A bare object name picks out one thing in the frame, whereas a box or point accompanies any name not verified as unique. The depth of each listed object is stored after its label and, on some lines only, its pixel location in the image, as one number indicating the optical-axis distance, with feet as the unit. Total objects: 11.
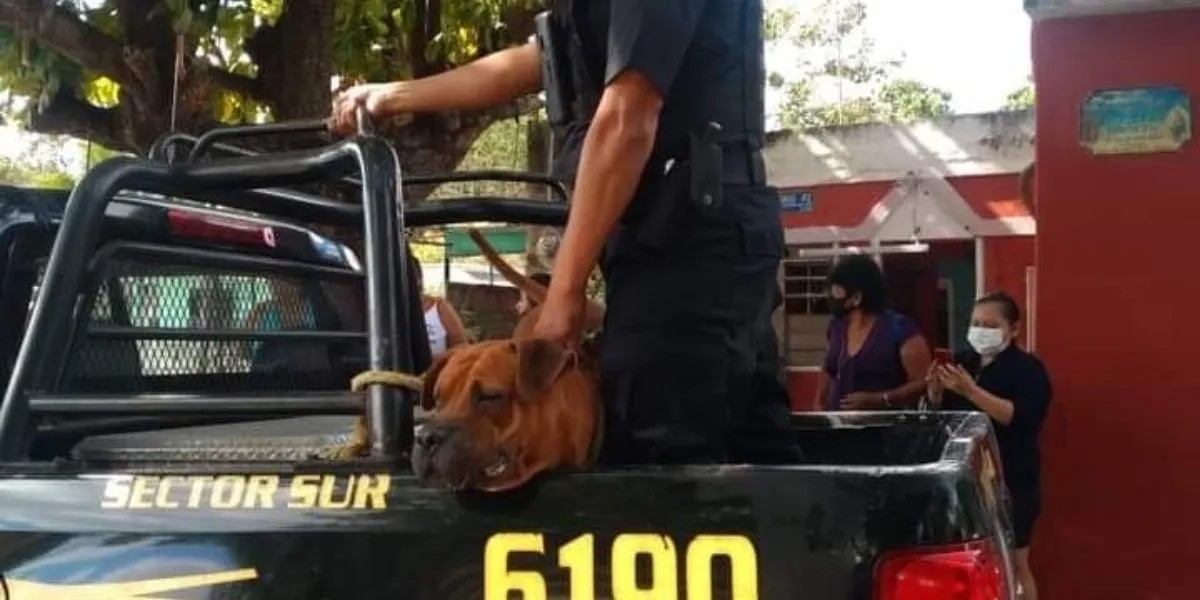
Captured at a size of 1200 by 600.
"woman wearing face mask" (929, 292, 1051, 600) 17.13
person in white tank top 16.63
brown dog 6.71
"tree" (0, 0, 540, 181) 26.17
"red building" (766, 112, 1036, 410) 35.76
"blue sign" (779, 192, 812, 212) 39.01
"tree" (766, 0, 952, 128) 114.32
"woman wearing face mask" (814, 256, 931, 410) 19.51
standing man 7.80
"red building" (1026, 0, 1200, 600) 17.43
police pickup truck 6.32
